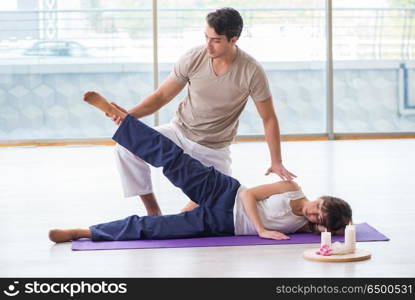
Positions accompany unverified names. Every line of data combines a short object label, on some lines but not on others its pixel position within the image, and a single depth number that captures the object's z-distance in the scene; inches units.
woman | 221.1
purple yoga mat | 213.9
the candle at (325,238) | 198.8
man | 233.6
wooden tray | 194.5
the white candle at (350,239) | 200.3
